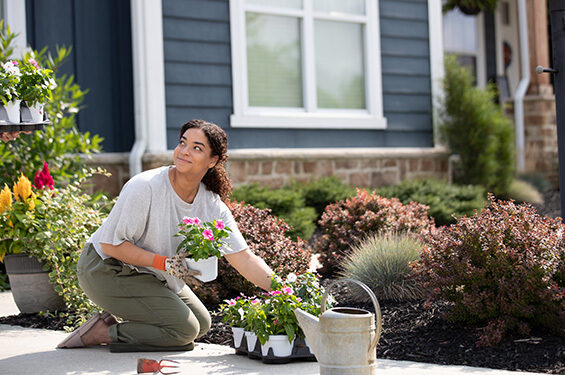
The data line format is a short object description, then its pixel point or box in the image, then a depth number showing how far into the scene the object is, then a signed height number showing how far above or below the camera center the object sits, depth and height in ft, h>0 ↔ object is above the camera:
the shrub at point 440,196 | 27.04 -0.20
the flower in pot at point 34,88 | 12.78 +2.06
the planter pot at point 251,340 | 12.35 -2.40
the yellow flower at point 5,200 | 16.79 +0.14
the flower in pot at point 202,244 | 11.99 -0.74
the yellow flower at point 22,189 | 17.03 +0.37
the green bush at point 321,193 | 27.81 +0.07
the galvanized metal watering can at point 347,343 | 10.09 -2.06
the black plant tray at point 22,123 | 12.25 +1.39
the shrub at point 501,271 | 12.55 -1.46
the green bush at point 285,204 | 23.79 -0.26
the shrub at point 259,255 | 17.30 -1.47
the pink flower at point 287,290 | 12.39 -1.59
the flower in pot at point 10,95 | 12.30 +1.86
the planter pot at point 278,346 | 12.11 -2.48
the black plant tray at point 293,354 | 12.19 -2.65
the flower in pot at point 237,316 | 12.74 -2.09
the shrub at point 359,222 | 19.99 -0.81
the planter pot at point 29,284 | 16.97 -1.83
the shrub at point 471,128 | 32.83 +2.77
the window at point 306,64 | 28.99 +5.49
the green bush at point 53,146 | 22.33 +1.84
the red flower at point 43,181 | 17.79 +0.58
